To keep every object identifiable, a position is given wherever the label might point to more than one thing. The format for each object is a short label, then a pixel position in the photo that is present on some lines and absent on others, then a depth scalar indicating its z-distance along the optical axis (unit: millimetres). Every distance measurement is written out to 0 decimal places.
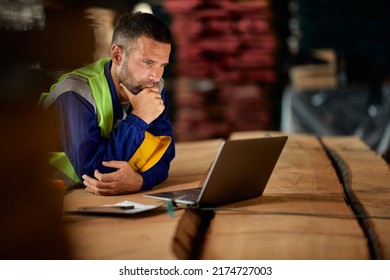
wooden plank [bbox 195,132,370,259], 3155
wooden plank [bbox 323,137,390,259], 3280
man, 3752
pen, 3434
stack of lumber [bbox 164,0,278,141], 6065
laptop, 3487
